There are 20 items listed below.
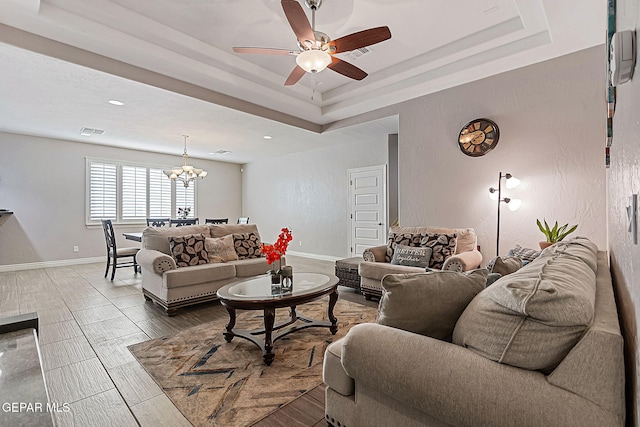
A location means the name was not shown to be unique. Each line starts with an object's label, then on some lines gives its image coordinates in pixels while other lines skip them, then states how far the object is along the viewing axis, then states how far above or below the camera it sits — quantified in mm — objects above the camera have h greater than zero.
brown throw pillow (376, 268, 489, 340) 1229 -370
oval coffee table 2311 -692
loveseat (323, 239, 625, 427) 819 -482
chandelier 6504 +848
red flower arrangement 2623 -323
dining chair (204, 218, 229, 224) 6746 -212
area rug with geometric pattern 1796 -1157
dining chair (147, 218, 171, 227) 6523 -227
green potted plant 3154 -213
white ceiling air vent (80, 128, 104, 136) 5885 +1596
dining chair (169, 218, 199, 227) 6148 -205
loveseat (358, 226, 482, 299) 3551 -504
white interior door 6387 +126
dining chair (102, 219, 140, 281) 5034 -667
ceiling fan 2527 +1526
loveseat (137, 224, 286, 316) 3457 -637
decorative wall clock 4047 +1055
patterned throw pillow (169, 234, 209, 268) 3744 -488
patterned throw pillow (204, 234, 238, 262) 4059 -503
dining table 5270 -445
